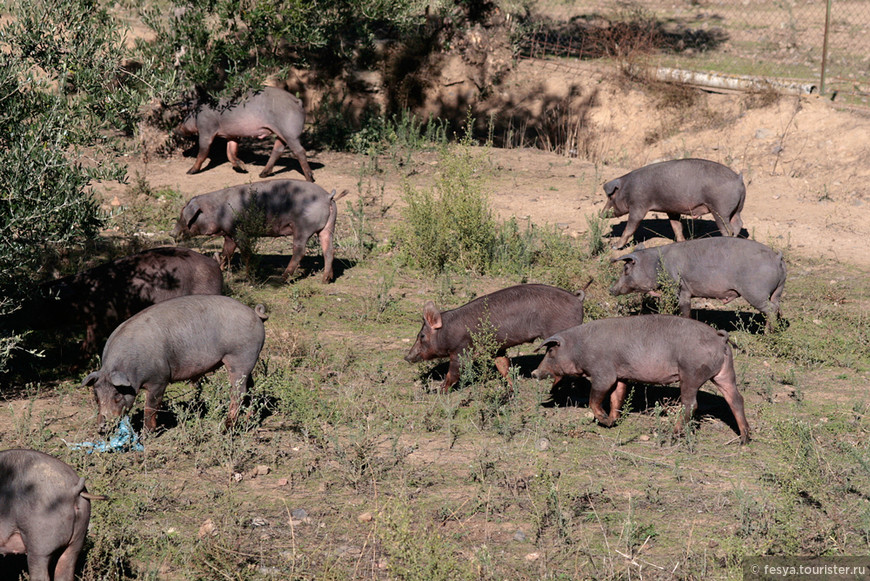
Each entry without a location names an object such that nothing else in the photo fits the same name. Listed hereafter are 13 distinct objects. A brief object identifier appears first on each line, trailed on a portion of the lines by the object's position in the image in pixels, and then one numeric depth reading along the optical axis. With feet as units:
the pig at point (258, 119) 98.07
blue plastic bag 44.80
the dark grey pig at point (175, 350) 46.42
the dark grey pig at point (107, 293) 57.36
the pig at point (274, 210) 72.84
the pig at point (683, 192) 79.77
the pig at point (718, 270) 63.77
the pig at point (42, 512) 33.50
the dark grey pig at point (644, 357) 49.52
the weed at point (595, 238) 82.38
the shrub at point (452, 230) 77.82
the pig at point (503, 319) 56.29
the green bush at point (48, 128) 48.01
